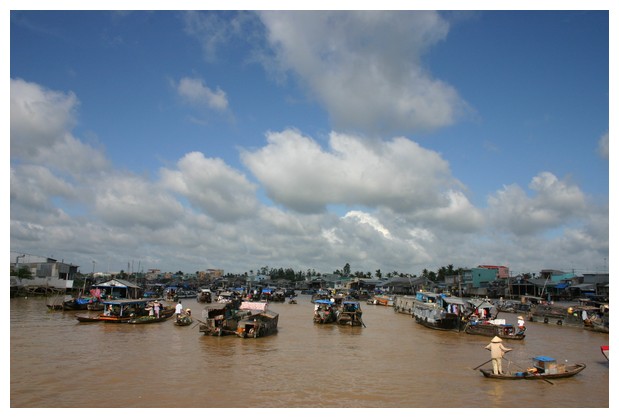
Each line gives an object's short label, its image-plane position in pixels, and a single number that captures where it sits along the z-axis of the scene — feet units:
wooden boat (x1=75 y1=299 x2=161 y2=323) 88.63
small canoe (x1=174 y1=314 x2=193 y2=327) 87.53
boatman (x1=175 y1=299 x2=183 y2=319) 92.62
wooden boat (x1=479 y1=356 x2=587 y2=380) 43.01
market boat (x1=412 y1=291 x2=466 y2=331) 89.97
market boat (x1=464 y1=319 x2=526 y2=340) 79.51
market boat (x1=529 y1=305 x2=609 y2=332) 97.30
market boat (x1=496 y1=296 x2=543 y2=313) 142.00
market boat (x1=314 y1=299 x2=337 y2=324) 100.53
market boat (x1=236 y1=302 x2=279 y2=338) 70.59
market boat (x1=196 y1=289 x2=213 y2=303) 178.09
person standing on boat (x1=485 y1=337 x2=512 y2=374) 43.57
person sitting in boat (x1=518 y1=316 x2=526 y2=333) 80.84
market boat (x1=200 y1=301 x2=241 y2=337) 71.77
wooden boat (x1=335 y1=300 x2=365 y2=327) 97.45
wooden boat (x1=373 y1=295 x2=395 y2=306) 194.70
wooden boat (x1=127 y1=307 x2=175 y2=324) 89.68
